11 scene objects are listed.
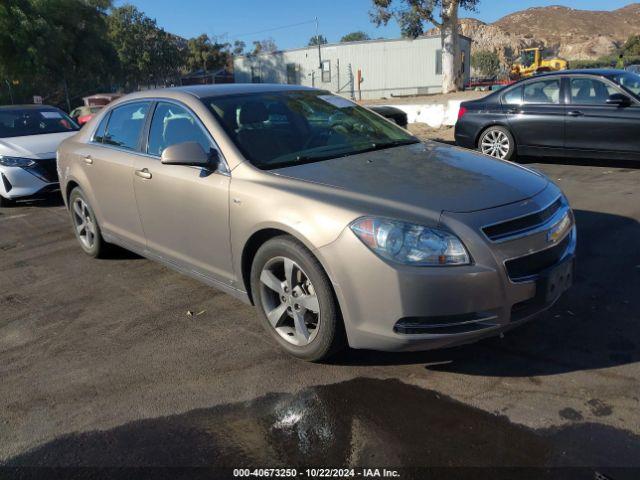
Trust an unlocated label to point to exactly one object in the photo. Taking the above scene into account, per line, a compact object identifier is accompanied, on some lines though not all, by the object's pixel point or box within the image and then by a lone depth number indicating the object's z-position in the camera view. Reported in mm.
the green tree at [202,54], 65500
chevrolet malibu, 2787
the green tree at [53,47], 28344
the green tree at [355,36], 91462
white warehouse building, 39906
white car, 8172
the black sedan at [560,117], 8031
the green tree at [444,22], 26406
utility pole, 43000
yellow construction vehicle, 41312
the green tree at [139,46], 47062
